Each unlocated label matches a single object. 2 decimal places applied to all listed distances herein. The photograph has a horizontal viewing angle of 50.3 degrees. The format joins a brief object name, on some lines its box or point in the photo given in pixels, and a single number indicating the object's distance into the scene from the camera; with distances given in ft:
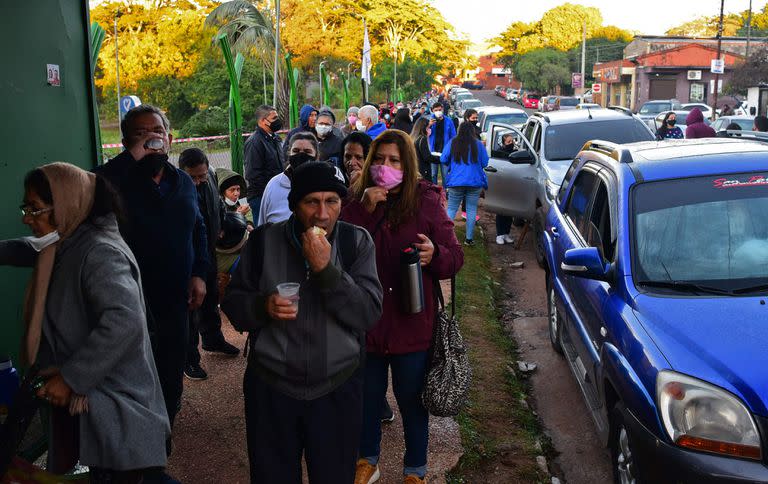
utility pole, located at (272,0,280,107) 56.49
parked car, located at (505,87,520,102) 260.40
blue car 10.86
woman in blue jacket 35.50
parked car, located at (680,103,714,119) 114.11
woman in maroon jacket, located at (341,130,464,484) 12.81
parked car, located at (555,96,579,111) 168.88
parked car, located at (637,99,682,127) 117.39
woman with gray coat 9.75
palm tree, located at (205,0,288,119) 117.39
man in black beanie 9.86
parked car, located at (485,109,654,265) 34.22
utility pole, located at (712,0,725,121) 117.19
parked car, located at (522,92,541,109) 224.94
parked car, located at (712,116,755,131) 75.77
